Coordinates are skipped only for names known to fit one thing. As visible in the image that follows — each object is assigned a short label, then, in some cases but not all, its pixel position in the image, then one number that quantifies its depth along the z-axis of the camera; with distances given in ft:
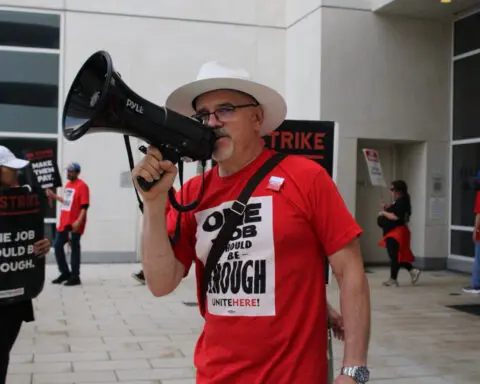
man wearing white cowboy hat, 6.93
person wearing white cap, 11.83
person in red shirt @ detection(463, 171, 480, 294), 30.83
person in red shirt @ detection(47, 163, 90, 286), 33.24
